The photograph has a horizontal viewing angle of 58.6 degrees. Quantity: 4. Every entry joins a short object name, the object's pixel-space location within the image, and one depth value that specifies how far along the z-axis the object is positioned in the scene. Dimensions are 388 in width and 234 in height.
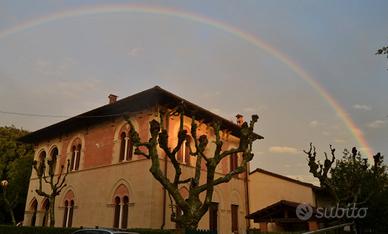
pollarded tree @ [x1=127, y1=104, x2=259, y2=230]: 10.81
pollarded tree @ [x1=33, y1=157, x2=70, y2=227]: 20.09
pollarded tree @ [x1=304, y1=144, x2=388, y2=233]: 16.77
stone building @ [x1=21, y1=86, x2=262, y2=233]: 19.12
